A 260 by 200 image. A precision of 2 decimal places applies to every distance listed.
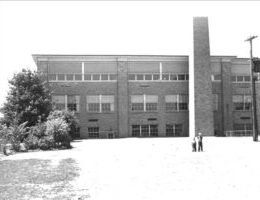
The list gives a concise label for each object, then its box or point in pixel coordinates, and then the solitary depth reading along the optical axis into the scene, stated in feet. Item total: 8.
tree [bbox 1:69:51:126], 117.39
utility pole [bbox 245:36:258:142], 109.81
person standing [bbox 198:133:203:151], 82.12
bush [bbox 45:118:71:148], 96.07
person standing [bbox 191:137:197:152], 80.48
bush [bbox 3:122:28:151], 92.61
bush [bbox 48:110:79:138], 120.49
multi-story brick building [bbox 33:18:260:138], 152.56
